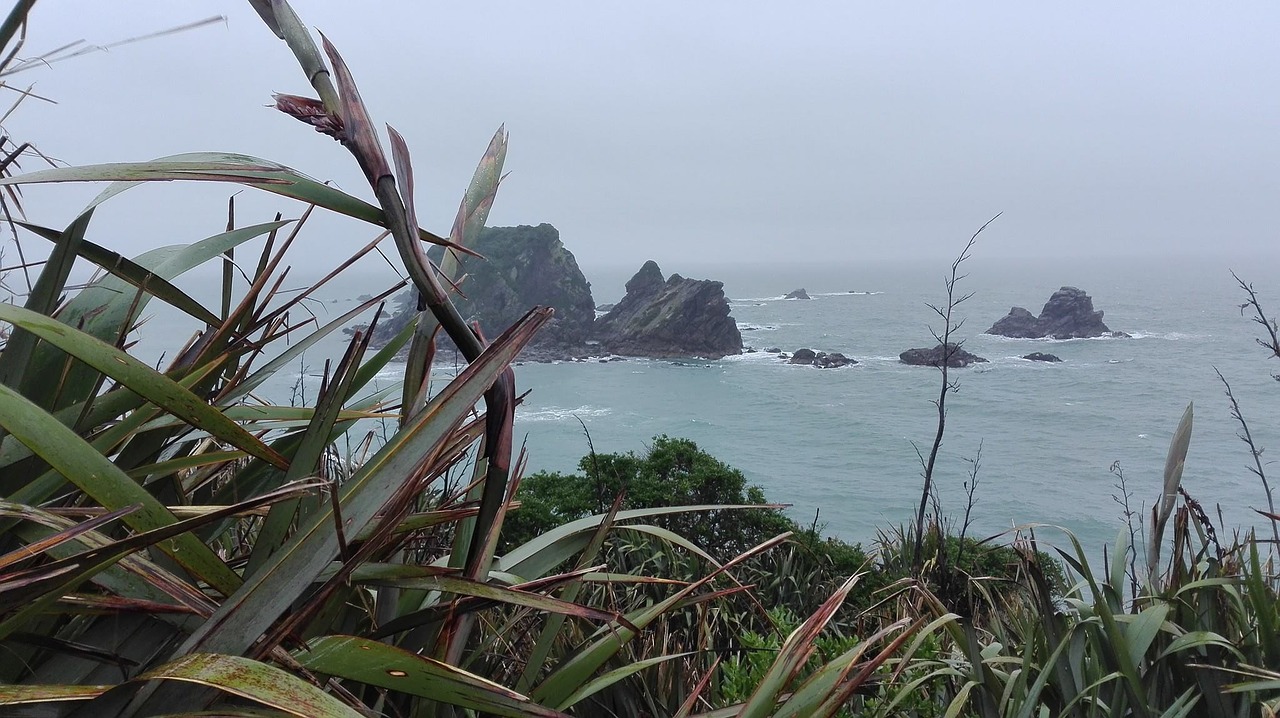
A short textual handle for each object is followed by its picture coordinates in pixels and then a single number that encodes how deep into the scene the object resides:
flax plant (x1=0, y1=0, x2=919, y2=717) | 0.69
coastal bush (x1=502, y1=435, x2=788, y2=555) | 7.80
